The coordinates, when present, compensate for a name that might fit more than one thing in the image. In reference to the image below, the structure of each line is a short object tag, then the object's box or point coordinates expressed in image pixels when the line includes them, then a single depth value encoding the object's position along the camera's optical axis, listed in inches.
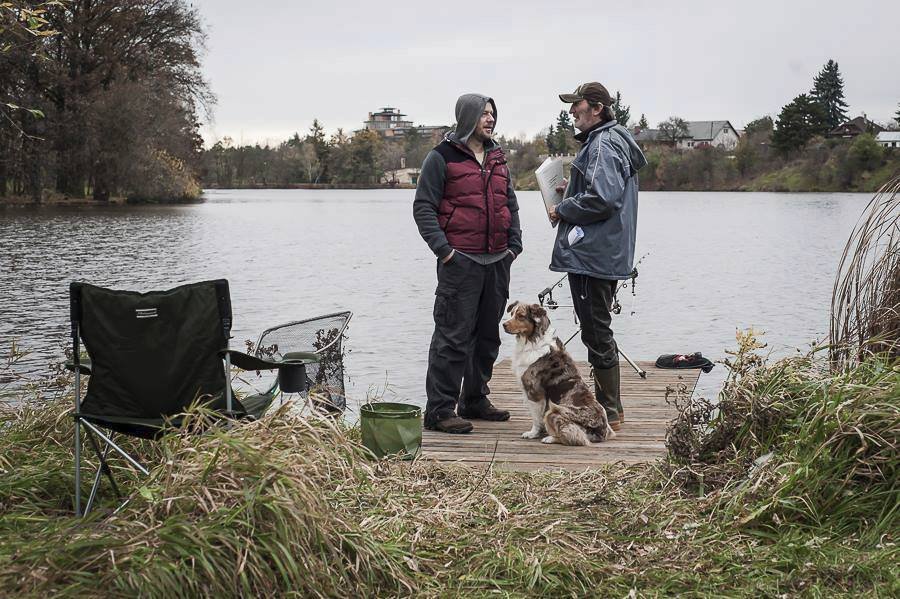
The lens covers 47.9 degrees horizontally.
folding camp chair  186.1
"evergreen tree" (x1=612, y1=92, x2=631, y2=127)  4309.8
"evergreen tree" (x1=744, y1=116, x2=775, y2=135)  4133.6
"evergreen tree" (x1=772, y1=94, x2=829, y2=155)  3430.1
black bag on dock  361.4
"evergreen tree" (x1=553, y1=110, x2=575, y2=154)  4048.5
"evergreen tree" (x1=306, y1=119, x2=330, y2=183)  5315.0
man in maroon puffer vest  251.4
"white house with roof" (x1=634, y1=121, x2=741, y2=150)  4928.6
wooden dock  228.2
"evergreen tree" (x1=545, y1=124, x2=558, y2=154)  4023.1
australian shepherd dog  243.3
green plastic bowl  219.1
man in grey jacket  241.9
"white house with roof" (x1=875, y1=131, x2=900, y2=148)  3385.3
